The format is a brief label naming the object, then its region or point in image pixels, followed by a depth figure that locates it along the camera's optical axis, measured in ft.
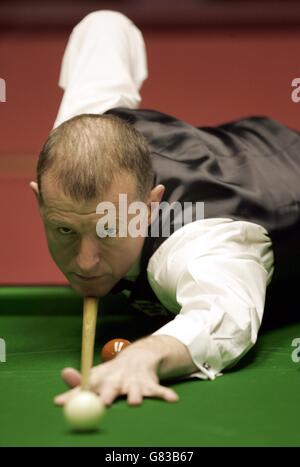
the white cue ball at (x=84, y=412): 11.25
